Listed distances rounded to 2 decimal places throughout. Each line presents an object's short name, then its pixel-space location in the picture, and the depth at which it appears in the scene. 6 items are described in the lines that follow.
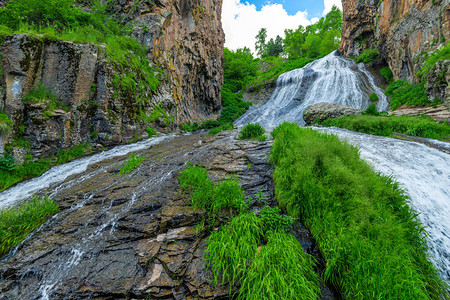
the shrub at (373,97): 16.95
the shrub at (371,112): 11.99
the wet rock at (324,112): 12.57
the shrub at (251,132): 7.41
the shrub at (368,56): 23.23
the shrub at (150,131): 10.08
